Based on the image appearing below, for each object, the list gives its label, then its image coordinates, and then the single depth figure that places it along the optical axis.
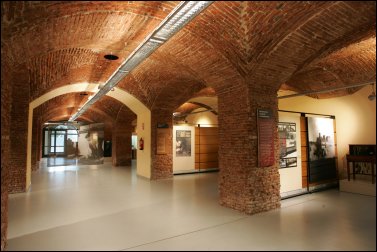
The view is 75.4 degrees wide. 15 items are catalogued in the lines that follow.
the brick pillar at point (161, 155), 9.58
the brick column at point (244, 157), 5.12
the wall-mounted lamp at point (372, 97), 6.00
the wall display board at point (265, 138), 5.21
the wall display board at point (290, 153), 6.29
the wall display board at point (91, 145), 15.74
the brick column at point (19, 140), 7.24
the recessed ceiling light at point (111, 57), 6.40
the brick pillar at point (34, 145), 12.41
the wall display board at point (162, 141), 9.66
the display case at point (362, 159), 6.71
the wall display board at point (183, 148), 11.05
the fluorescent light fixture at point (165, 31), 3.31
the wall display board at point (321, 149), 7.16
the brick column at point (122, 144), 14.85
